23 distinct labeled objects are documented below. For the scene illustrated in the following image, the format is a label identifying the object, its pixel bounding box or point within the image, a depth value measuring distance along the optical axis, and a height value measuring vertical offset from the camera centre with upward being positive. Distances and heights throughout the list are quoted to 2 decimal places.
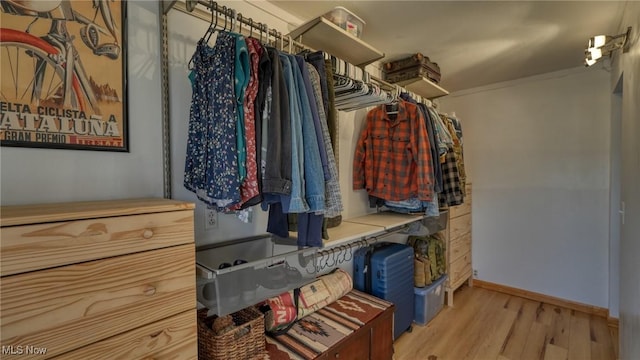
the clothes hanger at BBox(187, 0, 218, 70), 1.01 +0.59
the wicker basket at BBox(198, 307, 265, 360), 1.04 -0.64
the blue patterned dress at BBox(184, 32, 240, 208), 0.88 +0.17
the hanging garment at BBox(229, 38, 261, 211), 0.91 +0.11
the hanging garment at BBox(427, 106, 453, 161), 2.03 +0.29
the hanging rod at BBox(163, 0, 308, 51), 1.02 +0.62
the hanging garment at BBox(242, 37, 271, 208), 0.93 +0.27
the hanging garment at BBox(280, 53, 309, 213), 0.93 +0.06
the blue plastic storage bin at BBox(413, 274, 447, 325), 2.35 -1.11
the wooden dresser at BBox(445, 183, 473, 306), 2.71 -0.75
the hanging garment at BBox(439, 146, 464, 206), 2.18 -0.08
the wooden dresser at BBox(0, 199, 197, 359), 0.61 -0.26
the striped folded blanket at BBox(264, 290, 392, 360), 1.28 -0.81
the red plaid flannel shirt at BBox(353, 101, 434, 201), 1.87 +0.13
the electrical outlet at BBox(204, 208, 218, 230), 1.29 -0.20
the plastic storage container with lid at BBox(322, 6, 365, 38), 1.53 +0.88
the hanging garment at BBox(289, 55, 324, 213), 0.98 +0.05
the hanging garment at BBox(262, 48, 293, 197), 0.91 +0.13
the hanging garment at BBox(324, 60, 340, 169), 1.13 +0.27
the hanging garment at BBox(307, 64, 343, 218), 1.04 -0.02
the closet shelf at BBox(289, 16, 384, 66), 1.42 +0.76
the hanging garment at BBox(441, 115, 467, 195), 2.40 +0.24
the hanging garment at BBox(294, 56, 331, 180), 1.01 +0.22
